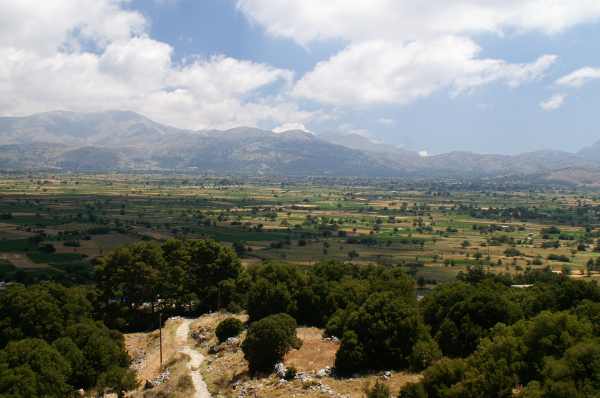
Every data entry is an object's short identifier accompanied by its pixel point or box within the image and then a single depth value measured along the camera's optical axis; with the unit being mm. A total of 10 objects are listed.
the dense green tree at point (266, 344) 43000
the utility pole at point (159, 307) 66500
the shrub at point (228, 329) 52938
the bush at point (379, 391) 32656
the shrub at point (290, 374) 40431
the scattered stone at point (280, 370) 41009
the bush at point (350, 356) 39469
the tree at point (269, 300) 55938
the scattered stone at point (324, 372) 39875
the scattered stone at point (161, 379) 44203
